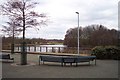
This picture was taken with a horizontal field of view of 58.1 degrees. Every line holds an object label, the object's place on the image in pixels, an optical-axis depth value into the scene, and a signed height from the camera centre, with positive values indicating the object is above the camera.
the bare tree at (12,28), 8.88 +1.06
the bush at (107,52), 10.73 -1.17
